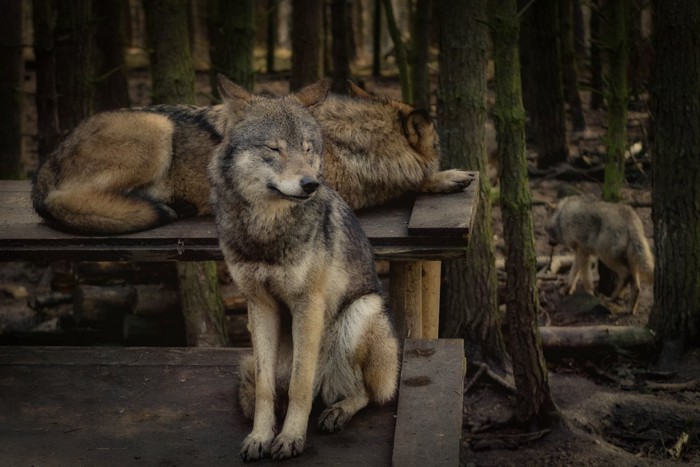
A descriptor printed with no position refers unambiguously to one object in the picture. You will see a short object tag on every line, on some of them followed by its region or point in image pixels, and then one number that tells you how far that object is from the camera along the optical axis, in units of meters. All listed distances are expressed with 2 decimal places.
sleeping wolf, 5.54
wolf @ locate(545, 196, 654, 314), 9.38
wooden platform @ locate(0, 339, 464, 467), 3.86
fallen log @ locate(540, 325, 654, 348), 8.36
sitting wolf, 3.82
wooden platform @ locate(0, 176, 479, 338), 4.88
